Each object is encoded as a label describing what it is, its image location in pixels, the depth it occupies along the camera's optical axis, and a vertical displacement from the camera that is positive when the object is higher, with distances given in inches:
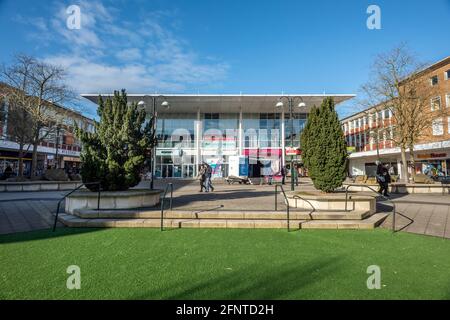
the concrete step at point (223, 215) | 300.8 -53.7
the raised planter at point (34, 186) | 656.4 -47.0
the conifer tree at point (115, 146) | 362.0 +33.3
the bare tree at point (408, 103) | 734.5 +197.8
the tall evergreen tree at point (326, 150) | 361.4 +29.2
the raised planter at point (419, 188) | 634.8 -42.9
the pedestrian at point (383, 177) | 528.3 -12.9
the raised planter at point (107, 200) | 333.4 -41.2
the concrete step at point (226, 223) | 282.5 -59.9
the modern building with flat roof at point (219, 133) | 1572.3 +231.1
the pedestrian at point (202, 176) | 625.7 -15.7
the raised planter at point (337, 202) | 325.4 -40.1
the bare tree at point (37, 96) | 704.4 +206.2
